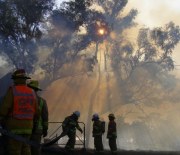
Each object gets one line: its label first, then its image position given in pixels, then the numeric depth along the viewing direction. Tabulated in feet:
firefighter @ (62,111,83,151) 46.62
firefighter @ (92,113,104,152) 52.31
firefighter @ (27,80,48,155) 27.84
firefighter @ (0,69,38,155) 20.25
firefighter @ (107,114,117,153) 52.80
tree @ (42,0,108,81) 114.21
